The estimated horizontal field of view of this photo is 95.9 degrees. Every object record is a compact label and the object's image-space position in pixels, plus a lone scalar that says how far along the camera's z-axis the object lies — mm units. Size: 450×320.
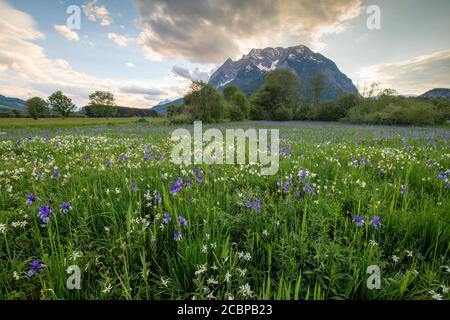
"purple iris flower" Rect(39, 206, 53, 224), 1999
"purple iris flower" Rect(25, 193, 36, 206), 2316
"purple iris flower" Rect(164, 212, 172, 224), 2109
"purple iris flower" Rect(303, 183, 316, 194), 3040
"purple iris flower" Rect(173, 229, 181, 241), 1888
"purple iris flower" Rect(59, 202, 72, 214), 2207
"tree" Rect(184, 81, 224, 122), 34062
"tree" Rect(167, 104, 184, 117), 42556
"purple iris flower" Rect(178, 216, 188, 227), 2000
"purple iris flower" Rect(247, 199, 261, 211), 2528
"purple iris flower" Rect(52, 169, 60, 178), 3711
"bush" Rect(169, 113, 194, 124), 31016
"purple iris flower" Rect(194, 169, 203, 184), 3259
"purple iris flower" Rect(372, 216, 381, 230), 2109
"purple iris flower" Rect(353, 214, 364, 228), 2125
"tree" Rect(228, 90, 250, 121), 46322
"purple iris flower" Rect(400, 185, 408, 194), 3018
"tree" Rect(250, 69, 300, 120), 55906
